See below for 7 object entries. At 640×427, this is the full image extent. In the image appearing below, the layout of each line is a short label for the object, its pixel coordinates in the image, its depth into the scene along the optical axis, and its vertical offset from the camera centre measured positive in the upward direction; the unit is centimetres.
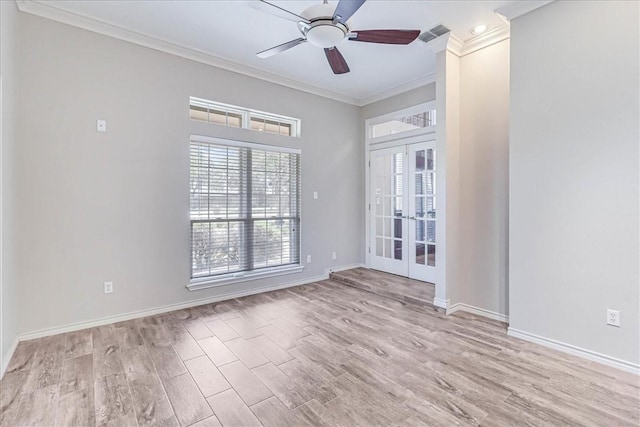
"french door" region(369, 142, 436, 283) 449 +3
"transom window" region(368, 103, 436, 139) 450 +145
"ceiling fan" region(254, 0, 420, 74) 204 +137
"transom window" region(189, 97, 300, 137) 385 +130
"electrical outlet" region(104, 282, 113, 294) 319 -78
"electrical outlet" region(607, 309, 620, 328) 235 -82
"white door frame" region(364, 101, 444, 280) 446 +115
